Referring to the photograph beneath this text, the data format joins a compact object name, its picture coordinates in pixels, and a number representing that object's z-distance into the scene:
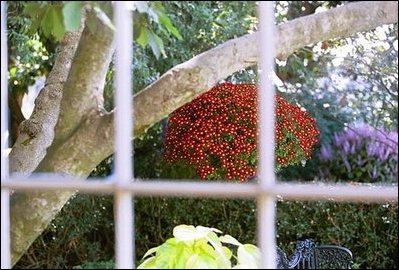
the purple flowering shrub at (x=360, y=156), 8.35
